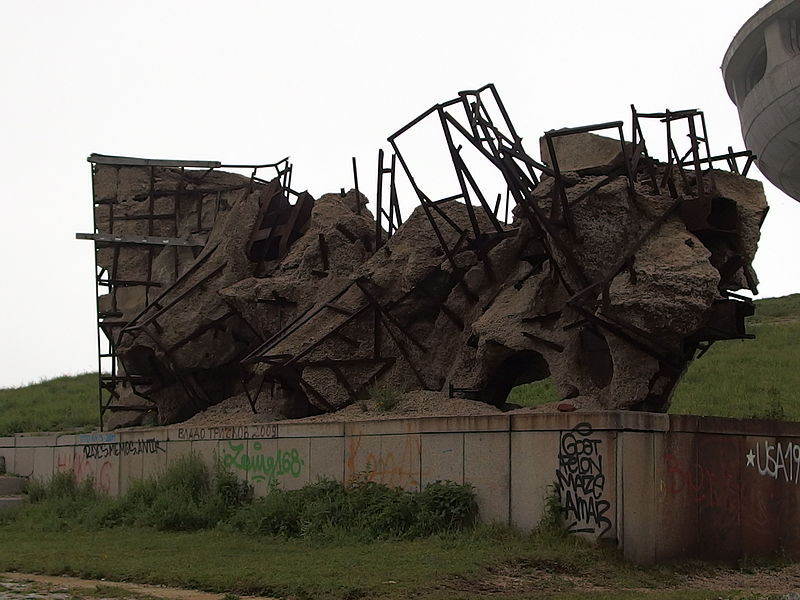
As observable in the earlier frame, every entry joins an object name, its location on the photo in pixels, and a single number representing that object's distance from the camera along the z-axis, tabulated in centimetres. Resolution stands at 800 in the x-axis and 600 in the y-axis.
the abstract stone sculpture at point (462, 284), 1520
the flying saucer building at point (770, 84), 4006
